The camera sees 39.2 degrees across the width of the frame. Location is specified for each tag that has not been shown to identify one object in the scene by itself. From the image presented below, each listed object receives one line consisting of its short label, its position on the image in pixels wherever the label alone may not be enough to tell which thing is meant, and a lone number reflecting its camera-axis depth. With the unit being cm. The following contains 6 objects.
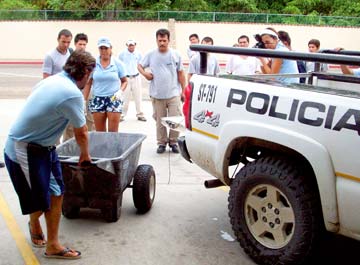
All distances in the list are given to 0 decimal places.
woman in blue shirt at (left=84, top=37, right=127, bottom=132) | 669
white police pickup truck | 337
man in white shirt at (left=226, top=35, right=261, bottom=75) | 895
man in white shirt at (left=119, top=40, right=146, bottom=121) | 1062
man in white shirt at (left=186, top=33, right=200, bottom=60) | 1016
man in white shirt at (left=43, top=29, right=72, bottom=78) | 693
